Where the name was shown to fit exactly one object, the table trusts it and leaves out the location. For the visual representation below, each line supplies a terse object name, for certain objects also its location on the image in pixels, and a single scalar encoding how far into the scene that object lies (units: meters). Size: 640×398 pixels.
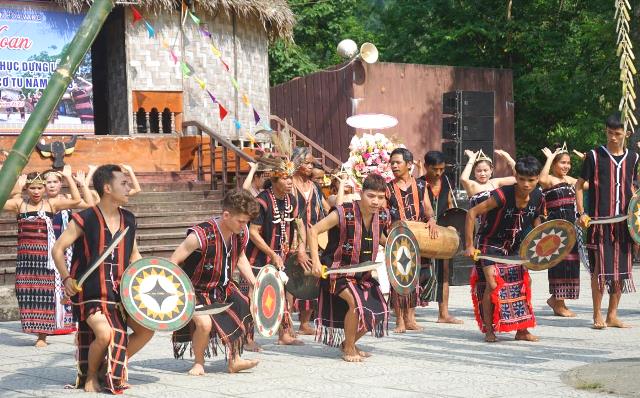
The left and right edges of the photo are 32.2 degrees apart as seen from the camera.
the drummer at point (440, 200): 11.20
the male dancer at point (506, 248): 9.38
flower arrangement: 12.12
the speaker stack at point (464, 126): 17.77
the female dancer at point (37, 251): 10.31
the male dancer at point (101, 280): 7.06
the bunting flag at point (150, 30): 17.46
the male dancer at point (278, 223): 9.54
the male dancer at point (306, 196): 9.98
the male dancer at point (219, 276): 7.64
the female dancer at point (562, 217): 11.36
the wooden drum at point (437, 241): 10.20
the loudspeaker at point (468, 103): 17.92
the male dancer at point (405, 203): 10.48
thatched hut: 18.30
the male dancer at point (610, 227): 10.20
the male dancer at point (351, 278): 8.46
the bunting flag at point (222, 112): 18.57
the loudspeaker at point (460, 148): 17.72
